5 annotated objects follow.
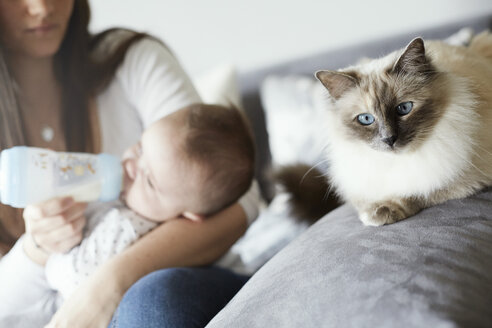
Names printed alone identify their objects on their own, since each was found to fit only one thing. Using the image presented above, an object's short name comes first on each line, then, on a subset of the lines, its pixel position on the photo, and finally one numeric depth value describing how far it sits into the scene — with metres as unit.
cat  0.85
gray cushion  0.56
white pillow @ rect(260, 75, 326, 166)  1.73
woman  0.93
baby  1.08
